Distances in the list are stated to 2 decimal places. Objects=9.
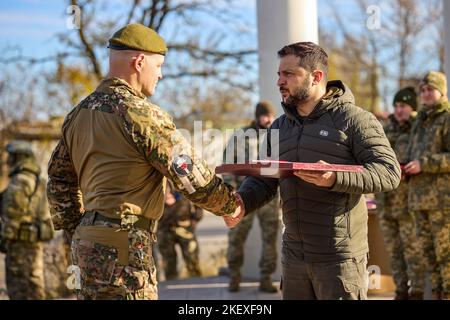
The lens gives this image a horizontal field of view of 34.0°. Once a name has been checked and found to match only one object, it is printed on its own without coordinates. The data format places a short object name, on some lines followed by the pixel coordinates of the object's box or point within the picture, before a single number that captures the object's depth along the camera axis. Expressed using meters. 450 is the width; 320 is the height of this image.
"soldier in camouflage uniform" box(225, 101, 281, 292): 8.34
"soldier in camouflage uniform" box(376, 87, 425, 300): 7.63
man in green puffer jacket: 3.92
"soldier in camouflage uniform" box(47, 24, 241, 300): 3.72
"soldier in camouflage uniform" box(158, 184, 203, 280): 10.57
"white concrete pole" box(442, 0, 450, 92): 8.32
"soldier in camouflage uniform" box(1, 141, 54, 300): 8.82
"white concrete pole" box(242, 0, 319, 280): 8.24
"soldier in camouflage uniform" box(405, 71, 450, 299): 6.96
